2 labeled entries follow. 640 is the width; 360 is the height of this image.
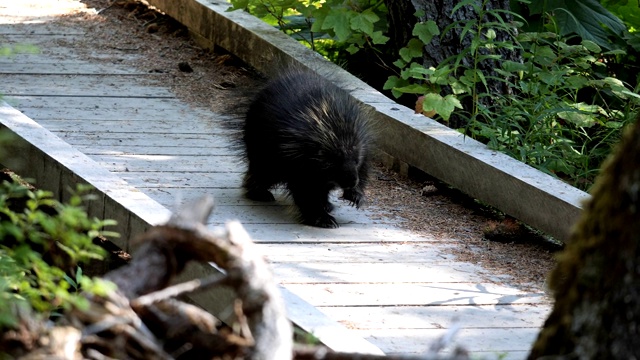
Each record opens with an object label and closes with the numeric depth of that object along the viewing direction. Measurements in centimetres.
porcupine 1069
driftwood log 453
